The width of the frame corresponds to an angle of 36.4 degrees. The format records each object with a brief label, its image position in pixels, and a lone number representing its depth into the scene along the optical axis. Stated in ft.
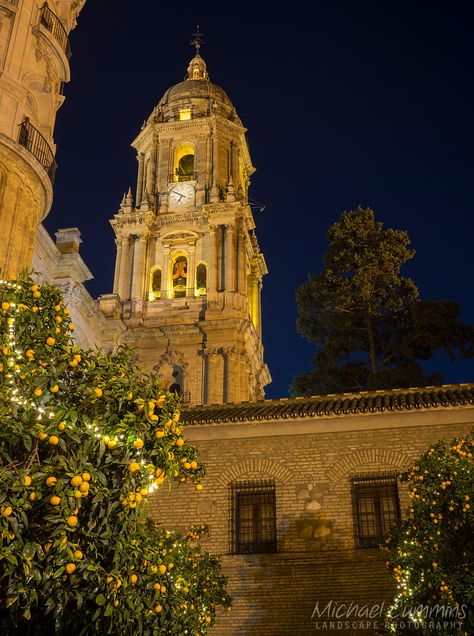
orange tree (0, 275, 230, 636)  18.34
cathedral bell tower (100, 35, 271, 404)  129.29
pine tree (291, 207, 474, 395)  107.34
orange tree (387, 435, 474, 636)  33.35
